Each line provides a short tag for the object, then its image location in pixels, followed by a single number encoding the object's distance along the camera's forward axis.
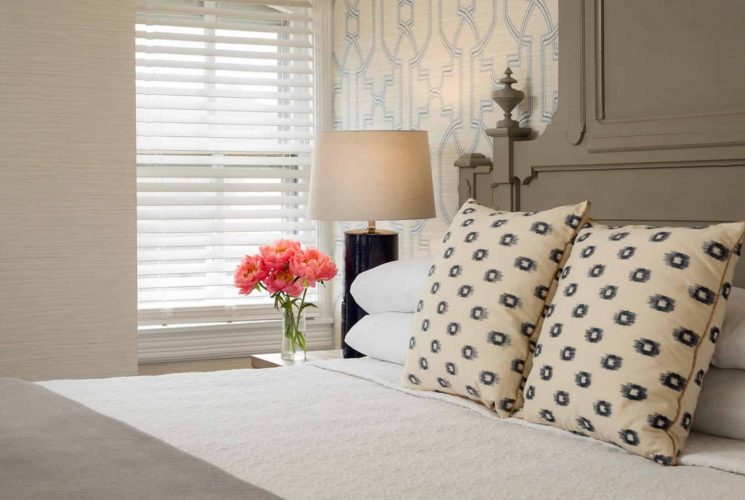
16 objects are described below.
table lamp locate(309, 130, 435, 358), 3.14
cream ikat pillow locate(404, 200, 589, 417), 2.04
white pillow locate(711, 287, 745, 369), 1.80
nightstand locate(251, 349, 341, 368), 3.13
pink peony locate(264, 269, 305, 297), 3.05
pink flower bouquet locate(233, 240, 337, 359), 3.04
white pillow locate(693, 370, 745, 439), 1.77
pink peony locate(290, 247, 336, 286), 3.03
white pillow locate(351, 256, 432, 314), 2.64
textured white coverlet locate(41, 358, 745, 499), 1.54
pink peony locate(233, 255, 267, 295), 3.03
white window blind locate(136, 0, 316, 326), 3.84
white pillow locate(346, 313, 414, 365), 2.56
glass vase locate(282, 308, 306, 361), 3.11
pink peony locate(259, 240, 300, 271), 3.05
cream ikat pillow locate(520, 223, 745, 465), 1.72
